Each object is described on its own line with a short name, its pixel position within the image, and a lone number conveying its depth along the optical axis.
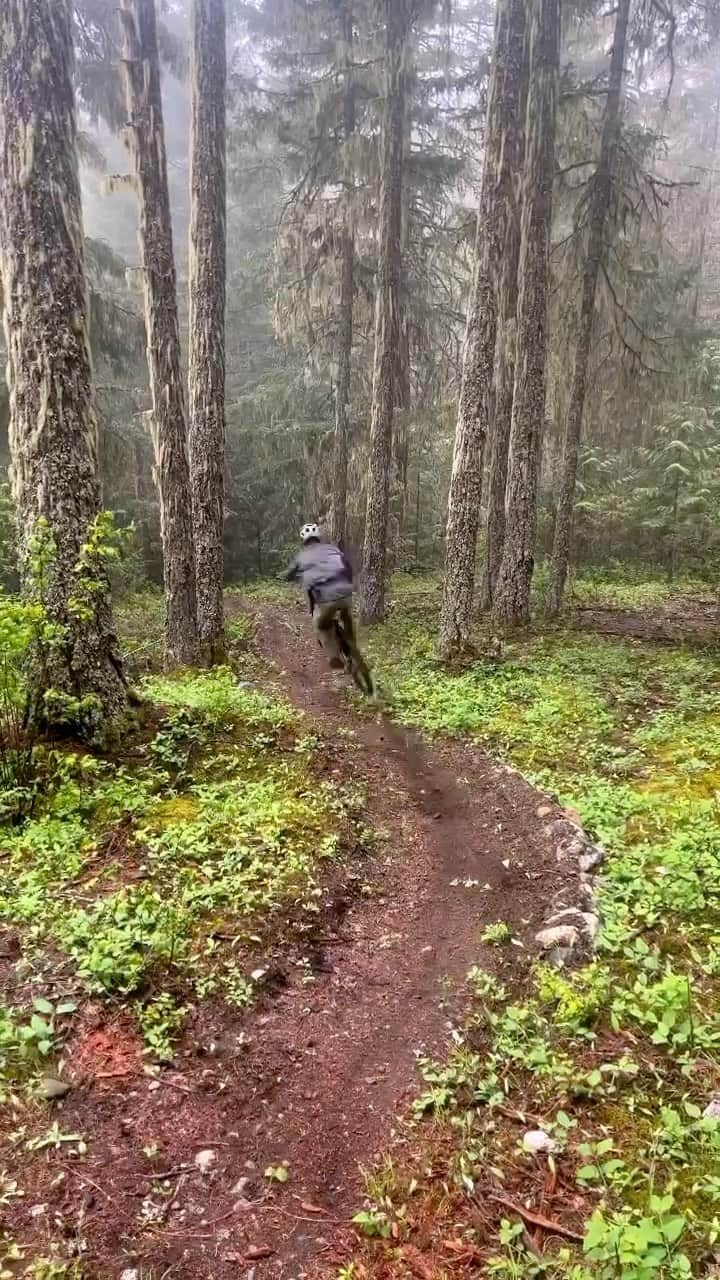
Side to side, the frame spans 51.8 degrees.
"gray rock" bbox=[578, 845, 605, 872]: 5.54
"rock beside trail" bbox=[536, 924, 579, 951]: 4.62
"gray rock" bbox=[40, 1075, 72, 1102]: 3.45
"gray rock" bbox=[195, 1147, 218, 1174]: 3.28
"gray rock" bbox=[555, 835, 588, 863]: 5.70
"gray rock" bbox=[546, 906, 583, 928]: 4.87
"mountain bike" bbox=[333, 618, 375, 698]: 9.22
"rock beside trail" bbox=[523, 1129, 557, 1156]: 3.28
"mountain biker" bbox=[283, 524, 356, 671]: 8.79
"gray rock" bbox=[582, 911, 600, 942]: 4.70
